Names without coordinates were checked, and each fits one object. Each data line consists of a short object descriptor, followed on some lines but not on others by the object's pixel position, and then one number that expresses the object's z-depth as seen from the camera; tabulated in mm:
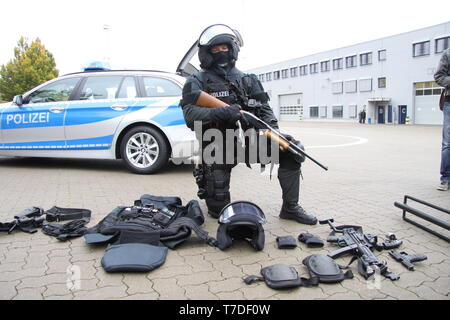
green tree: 31156
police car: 5598
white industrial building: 31656
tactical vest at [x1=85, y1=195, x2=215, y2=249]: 2752
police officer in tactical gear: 3303
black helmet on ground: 2637
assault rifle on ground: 2266
